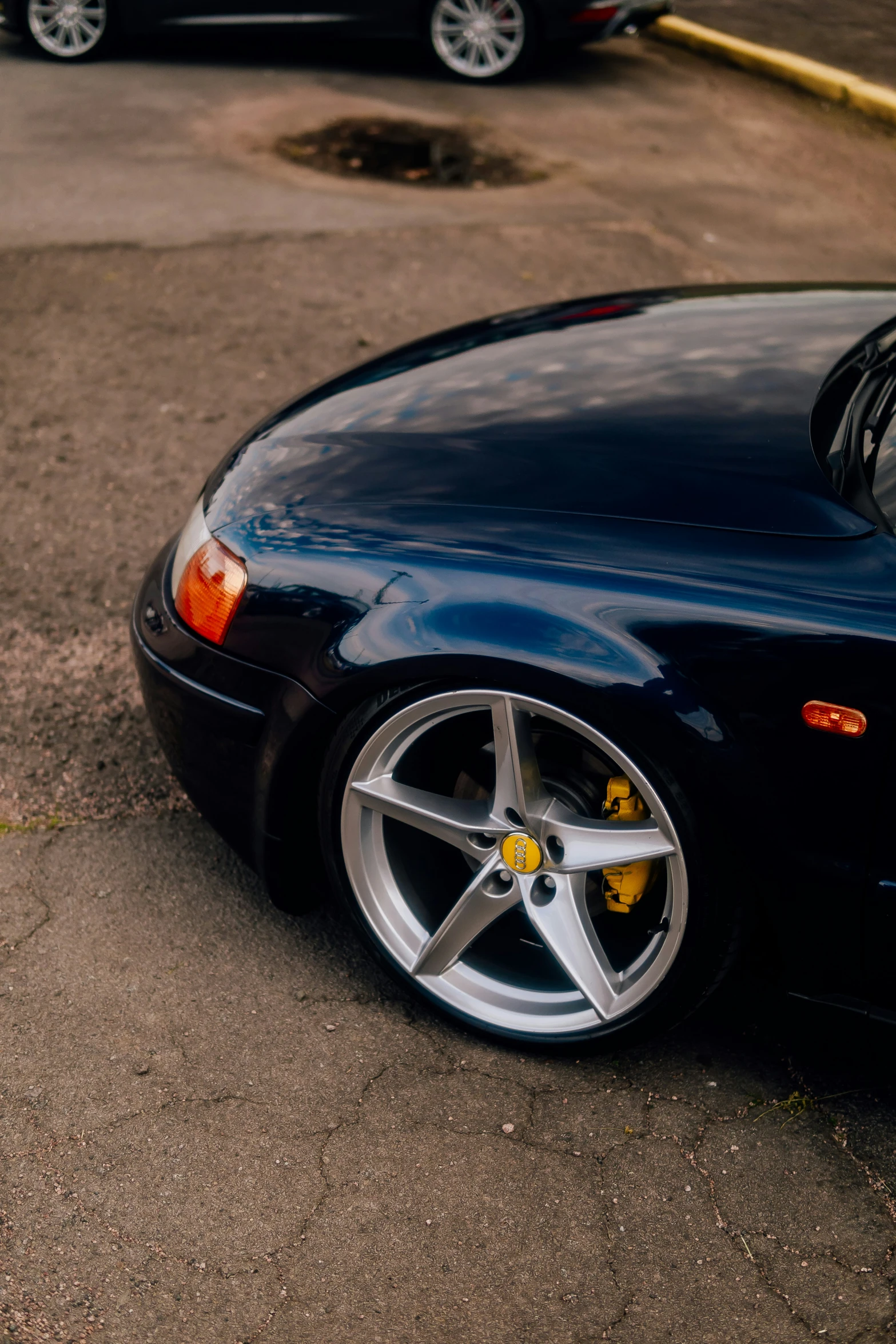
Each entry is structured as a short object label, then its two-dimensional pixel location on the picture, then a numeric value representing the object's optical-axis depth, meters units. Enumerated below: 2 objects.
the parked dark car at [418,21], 9.08
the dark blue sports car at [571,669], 2.05
